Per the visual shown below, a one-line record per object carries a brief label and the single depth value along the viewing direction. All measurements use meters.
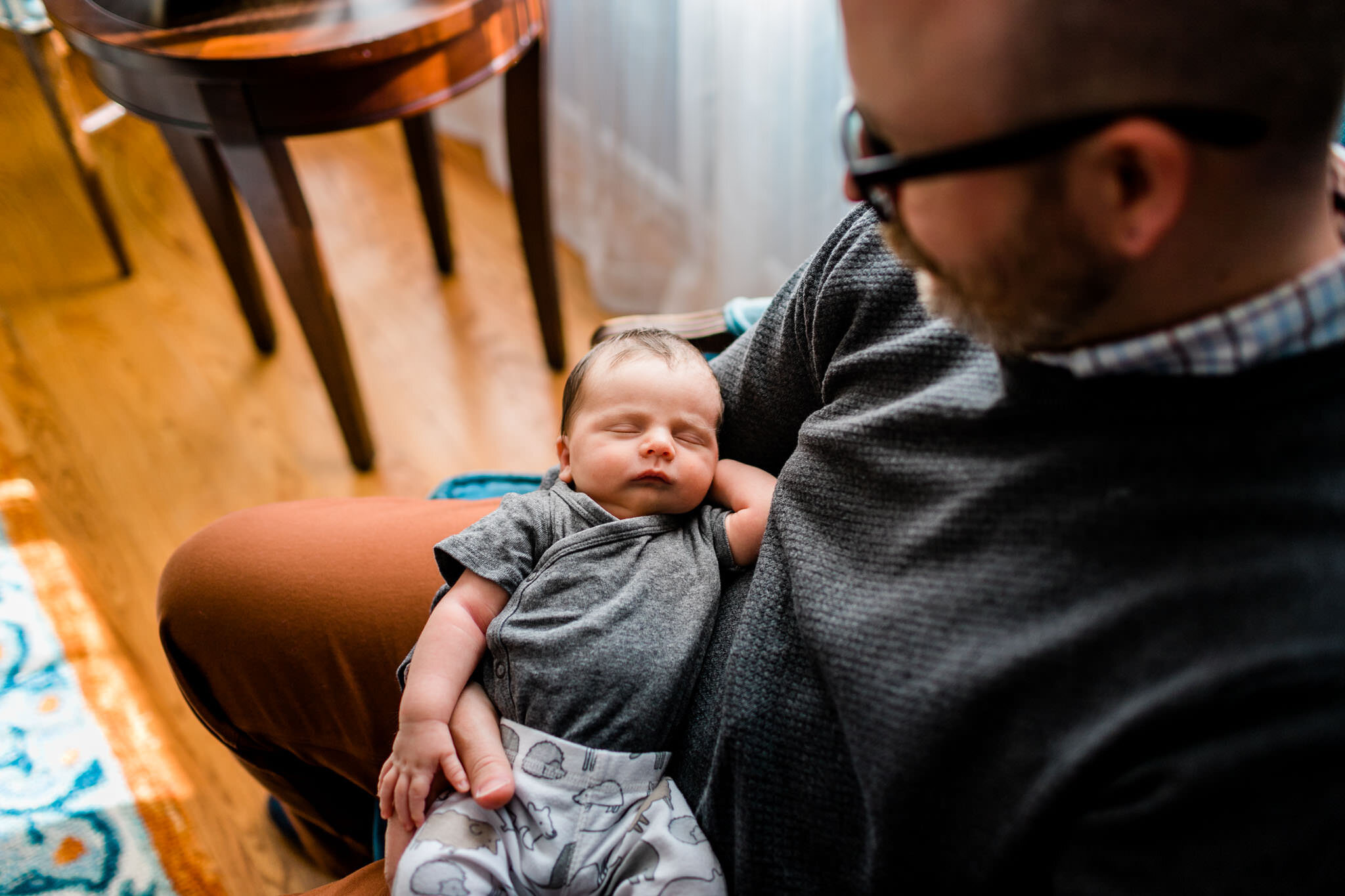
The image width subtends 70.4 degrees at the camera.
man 0.51
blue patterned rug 1.22
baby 0.75
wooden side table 1.23
